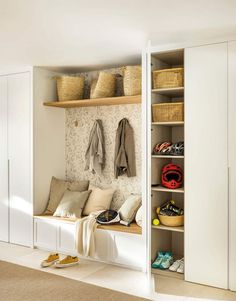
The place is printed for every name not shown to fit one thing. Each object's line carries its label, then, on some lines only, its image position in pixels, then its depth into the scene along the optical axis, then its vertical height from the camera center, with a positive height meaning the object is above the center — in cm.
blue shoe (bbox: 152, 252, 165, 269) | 385 -126
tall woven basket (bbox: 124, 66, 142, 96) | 403 +78
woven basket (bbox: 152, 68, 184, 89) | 365 +73
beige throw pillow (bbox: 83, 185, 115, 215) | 454 -70
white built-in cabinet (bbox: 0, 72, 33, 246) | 477 -18
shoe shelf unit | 375 -17
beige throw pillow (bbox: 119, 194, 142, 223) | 418 -74
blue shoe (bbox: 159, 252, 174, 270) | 381 -127
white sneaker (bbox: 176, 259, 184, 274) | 372 -131
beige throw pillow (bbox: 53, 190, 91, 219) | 448 -74
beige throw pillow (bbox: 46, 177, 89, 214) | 482 -57
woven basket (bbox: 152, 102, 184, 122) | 364 +37
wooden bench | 395 -113
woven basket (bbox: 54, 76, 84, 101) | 468 +81
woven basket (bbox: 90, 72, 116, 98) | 436 +77
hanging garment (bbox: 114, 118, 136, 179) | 450 -4
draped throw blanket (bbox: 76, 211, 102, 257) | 412 -106
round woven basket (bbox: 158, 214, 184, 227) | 371 -79
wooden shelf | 421 +58
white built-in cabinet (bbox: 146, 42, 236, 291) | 332 -16
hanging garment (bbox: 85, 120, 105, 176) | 471 -4
